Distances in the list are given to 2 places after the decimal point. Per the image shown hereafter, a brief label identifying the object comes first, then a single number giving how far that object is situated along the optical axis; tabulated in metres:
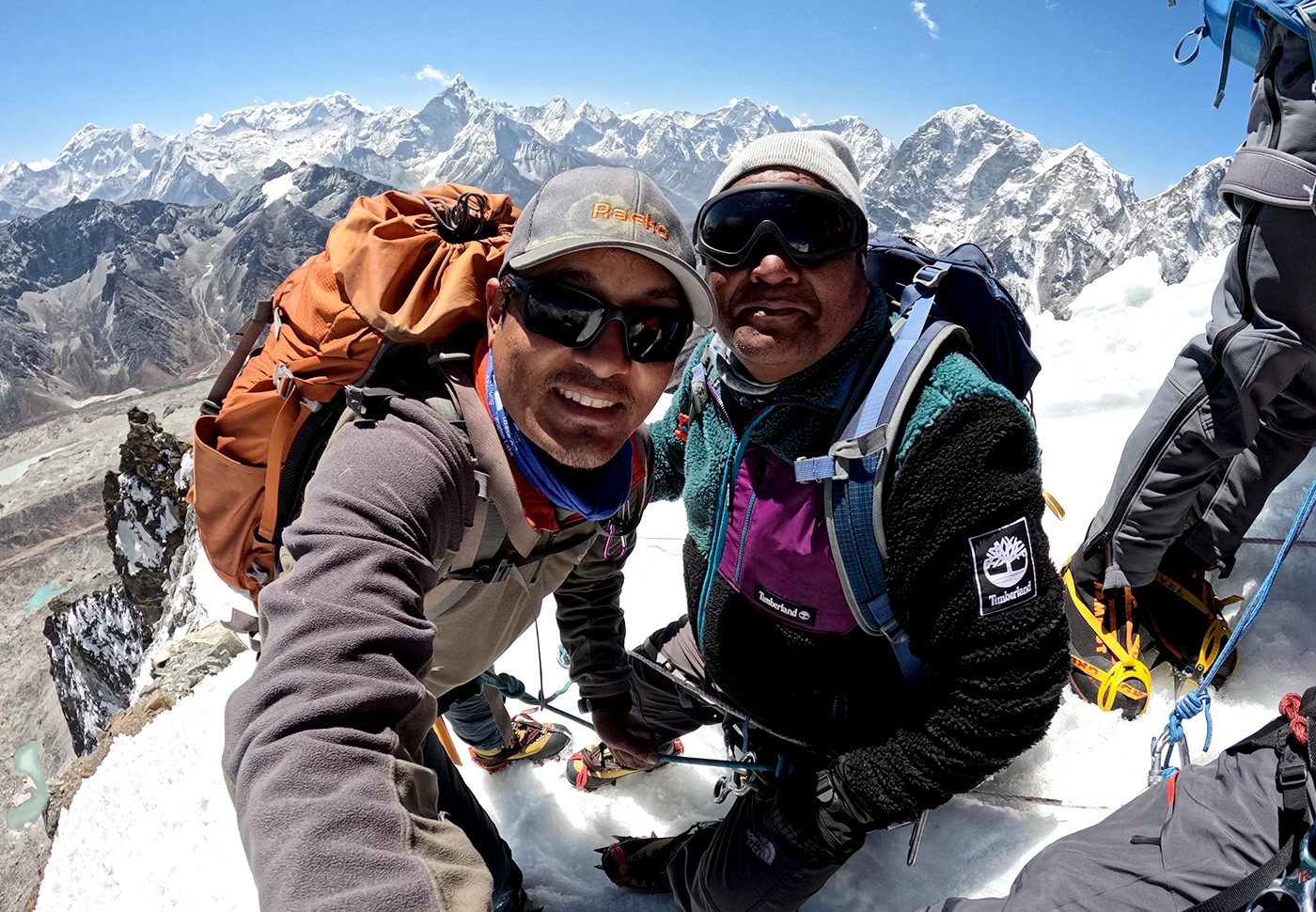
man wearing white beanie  0.63
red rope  0.60
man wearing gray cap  0.43
